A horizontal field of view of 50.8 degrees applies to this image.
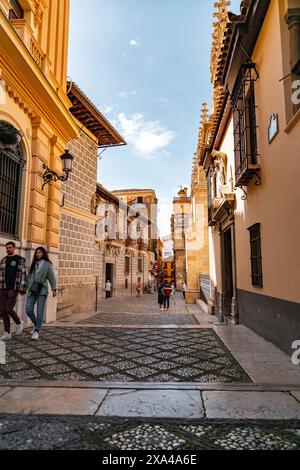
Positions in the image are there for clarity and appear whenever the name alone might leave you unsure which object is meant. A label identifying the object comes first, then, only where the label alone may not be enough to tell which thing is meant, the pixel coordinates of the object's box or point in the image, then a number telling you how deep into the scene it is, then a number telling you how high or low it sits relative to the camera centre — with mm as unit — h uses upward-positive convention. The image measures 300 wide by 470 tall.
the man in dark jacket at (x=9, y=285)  5199 -199
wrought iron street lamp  7824 +2626
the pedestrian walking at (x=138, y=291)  27172 -1548
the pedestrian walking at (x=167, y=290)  14305 -767
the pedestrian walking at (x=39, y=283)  5484 -178
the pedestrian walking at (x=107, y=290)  21592 -1169
